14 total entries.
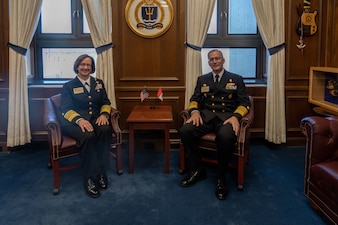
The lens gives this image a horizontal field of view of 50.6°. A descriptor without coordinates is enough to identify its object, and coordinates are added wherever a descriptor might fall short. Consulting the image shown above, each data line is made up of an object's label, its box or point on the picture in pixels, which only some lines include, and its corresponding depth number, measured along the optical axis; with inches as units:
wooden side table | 131.6
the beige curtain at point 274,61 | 157.2
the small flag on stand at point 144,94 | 150.9
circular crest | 157.6
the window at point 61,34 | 172.2
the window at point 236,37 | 174.6
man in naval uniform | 120.0
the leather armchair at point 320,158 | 95.7
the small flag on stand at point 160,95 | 154.2
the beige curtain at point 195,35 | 155.1
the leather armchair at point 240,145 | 119.9
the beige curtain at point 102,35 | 153.5
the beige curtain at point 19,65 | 152.5
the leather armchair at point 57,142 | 115.7
